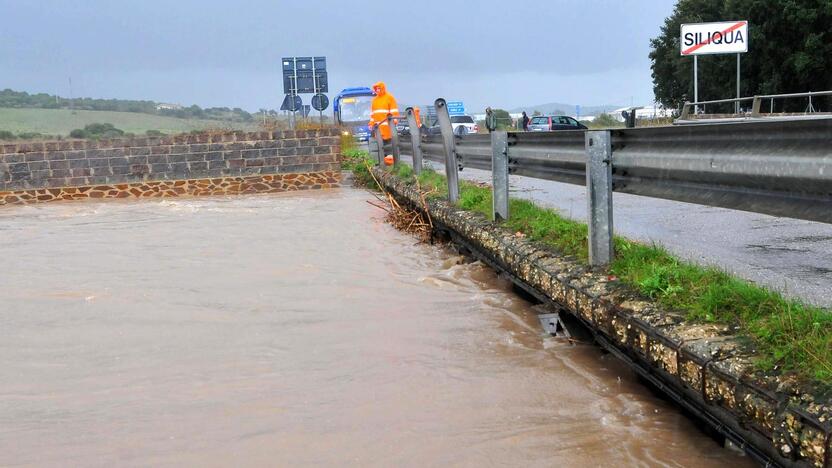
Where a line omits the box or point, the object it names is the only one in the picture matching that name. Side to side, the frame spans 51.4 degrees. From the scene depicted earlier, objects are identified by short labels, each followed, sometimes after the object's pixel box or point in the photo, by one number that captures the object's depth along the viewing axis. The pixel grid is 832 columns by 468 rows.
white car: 42.30
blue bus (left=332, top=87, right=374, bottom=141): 46.19
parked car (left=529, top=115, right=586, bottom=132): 36.65
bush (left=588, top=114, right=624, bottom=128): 46.03
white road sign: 29.62
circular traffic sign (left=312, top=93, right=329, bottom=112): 30.41
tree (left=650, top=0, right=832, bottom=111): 36.62
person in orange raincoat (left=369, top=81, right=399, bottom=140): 16.80
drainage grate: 5.05
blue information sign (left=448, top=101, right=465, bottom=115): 60.84
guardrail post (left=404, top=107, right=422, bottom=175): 11.27
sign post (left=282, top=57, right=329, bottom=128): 30.80
